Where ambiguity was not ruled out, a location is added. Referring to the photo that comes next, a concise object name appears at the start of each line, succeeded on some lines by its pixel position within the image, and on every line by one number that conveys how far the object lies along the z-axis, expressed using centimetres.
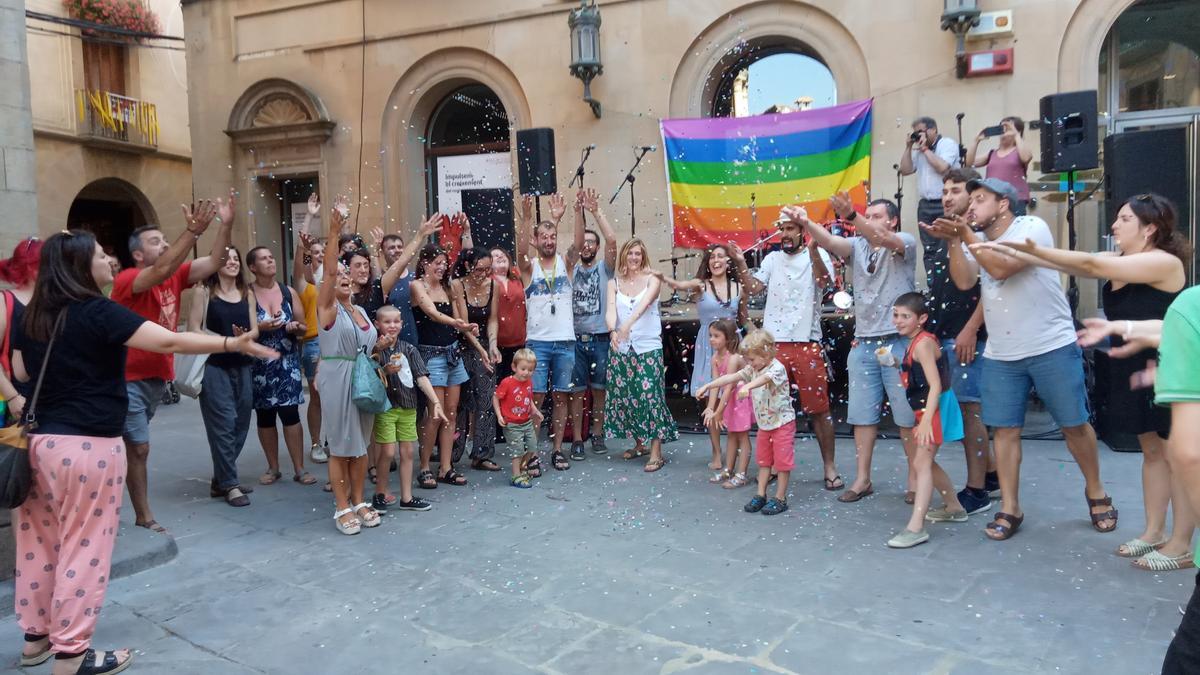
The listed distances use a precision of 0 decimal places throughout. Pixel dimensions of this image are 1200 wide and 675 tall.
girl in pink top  608
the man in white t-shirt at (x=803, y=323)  579
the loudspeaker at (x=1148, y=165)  646
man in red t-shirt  471
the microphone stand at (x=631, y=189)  1048
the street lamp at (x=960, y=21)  927
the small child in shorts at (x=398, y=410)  542
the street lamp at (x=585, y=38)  1093
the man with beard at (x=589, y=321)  693
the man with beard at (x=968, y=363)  515
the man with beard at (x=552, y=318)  668
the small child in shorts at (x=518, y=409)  609
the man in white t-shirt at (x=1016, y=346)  446
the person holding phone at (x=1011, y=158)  750
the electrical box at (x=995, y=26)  941
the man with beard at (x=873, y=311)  515
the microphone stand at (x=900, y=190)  935
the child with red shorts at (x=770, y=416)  529
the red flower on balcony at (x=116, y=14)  1706
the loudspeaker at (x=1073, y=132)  749
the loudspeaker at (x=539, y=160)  963
